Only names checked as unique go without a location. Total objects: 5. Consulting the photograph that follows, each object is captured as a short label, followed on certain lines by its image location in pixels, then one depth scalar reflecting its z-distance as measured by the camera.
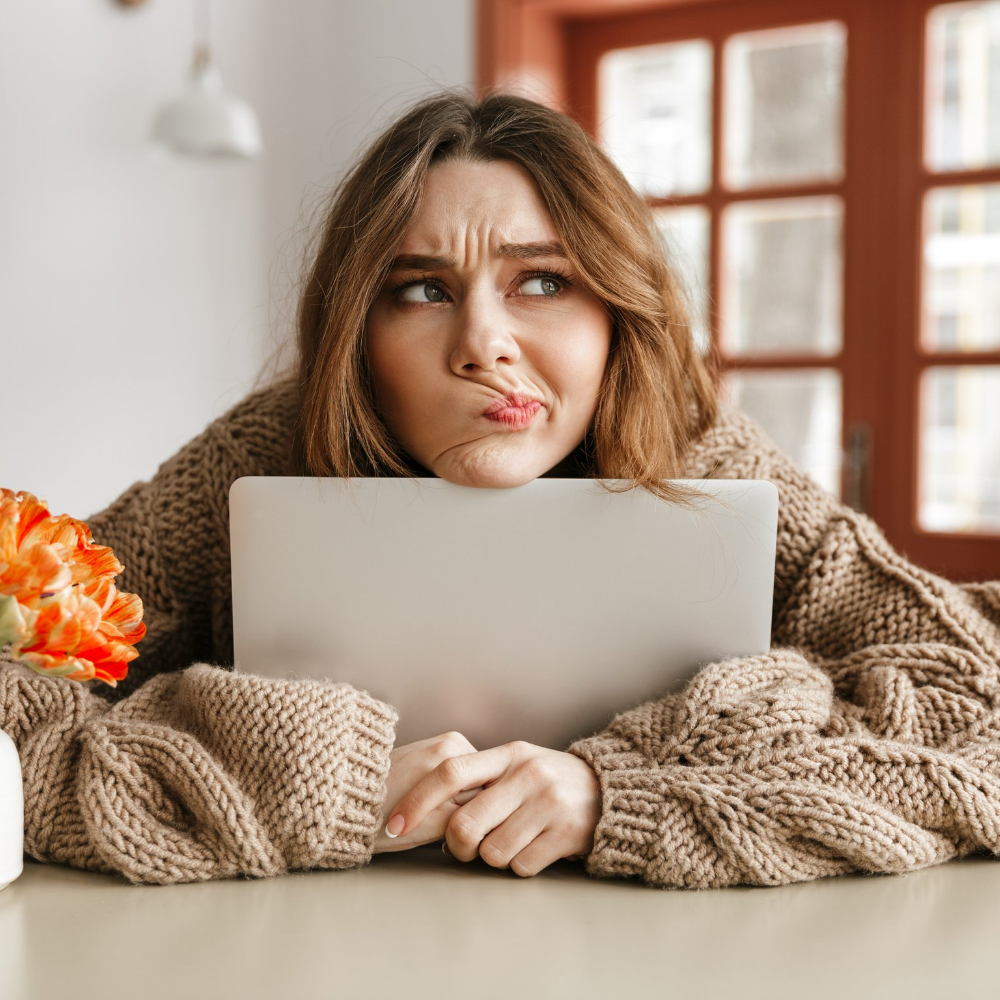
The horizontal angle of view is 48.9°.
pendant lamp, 2.39
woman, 0.76
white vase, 0.73
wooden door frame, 2.67
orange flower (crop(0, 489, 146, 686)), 0.67
